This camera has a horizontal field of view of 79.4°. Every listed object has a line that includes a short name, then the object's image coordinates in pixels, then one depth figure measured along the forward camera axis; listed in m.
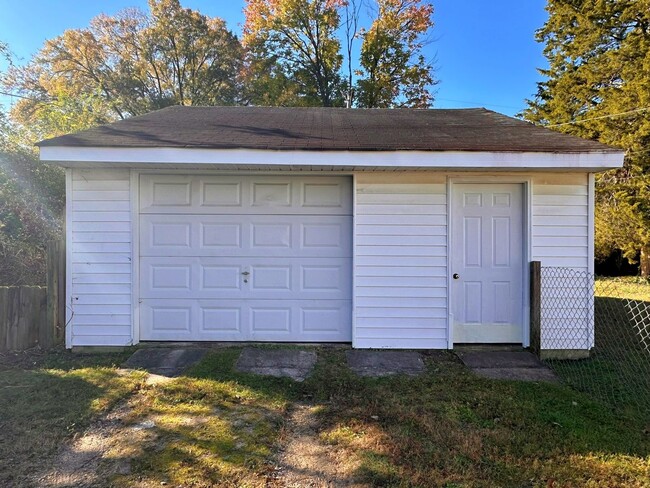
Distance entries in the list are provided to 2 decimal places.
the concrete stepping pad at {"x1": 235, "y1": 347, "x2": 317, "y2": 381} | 4.44
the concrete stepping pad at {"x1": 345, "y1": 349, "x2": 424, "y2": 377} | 4.53
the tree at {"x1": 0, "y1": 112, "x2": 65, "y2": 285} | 7.05
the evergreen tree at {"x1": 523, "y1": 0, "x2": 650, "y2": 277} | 13.18
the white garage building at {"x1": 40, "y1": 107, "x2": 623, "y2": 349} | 5.23
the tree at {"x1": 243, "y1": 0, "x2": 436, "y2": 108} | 18.28
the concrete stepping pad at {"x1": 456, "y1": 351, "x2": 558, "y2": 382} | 4.46
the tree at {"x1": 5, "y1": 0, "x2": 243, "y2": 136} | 19.59
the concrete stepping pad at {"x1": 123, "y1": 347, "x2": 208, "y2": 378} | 4.53
